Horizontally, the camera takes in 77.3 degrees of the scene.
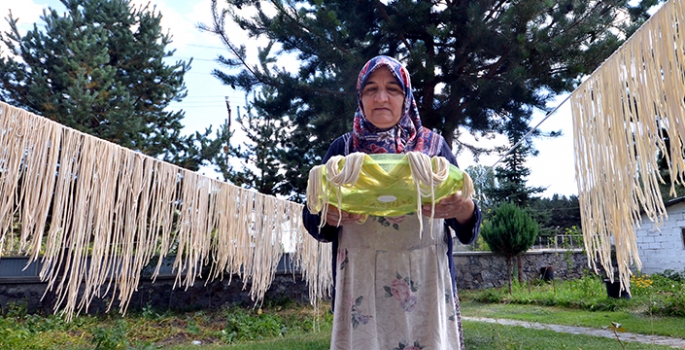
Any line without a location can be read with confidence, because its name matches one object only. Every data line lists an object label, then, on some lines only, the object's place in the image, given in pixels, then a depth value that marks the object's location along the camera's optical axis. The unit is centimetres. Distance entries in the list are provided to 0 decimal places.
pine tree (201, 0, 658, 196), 484
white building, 1178
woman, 114
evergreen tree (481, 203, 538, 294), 1040
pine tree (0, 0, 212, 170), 690
